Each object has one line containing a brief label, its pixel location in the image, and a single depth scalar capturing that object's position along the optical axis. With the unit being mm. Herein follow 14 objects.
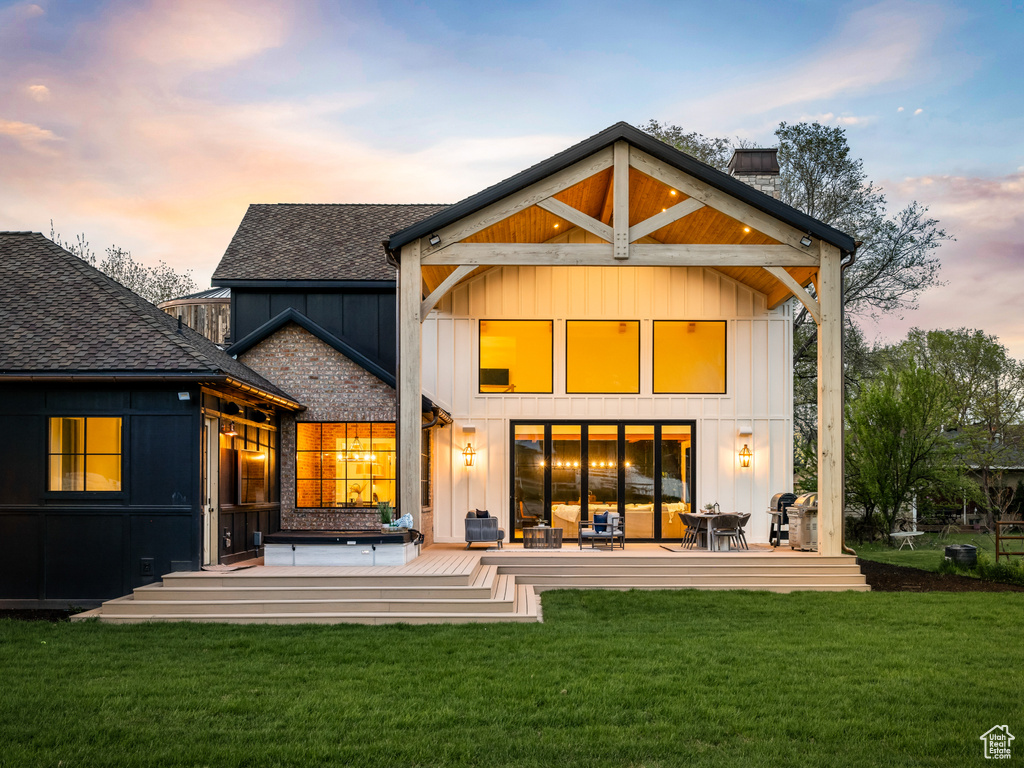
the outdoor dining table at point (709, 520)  13484
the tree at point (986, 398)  27281
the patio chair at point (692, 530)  14016
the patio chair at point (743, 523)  13769
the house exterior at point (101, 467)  10492
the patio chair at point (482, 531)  13625
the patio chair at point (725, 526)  13469
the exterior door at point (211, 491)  10914
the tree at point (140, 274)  31031
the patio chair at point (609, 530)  13703
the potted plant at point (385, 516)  11523
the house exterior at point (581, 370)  15383
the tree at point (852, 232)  22109
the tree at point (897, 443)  19750
